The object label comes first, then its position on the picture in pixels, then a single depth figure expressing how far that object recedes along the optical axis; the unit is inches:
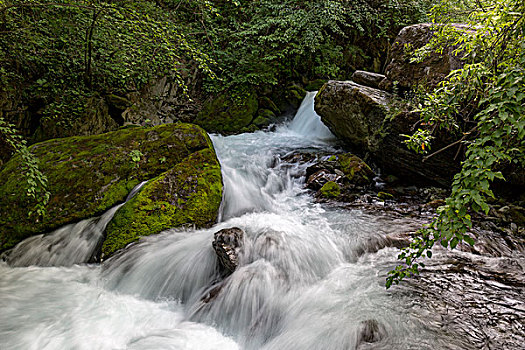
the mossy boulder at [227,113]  389.1
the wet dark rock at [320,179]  237.0
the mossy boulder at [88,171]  149.1
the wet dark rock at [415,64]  193.3
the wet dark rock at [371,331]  84.8
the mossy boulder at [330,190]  219.5
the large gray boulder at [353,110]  235.9
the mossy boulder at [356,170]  235.9
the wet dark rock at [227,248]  122.0
